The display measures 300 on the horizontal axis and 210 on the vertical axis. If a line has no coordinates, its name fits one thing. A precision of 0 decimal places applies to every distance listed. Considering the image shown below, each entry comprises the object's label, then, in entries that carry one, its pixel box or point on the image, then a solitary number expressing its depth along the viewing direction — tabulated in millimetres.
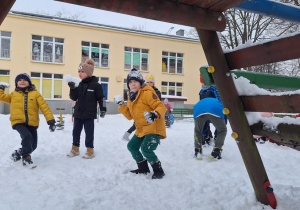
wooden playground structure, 1924
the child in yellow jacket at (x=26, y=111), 4195
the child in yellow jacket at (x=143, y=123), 3643
